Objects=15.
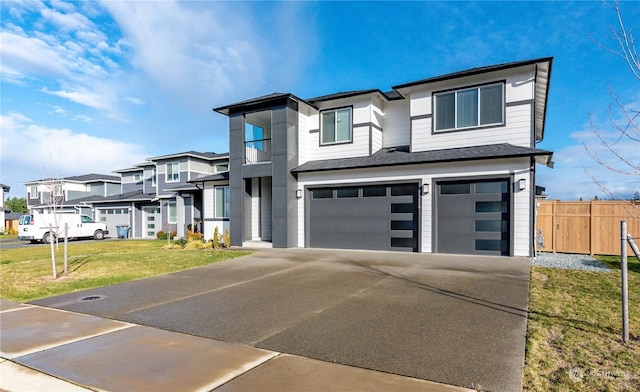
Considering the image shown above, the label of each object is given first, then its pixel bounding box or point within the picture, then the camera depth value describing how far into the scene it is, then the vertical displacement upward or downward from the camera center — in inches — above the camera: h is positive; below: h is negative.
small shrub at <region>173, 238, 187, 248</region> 674.9 -93.7
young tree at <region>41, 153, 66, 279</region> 373.4 +13.5
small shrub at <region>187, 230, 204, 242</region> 695.1 -84.6
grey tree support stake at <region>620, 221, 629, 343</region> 164.7 -45.9
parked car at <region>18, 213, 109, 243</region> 865.5 -81.3
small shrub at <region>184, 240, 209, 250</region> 631.8 -90.5
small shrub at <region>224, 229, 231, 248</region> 624.7 -80.0
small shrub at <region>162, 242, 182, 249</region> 653.3 -95.7
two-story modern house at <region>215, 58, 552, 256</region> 454.9 +45.5
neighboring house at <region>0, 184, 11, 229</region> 1608.0 +5.7
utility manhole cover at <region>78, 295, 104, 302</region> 269.1 -80.3
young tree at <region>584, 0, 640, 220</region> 135.2 +29.6
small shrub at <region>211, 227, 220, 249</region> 621.3 -79.7
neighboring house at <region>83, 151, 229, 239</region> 877.8 -7.8
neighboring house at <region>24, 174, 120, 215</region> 1234.6 +29.5
